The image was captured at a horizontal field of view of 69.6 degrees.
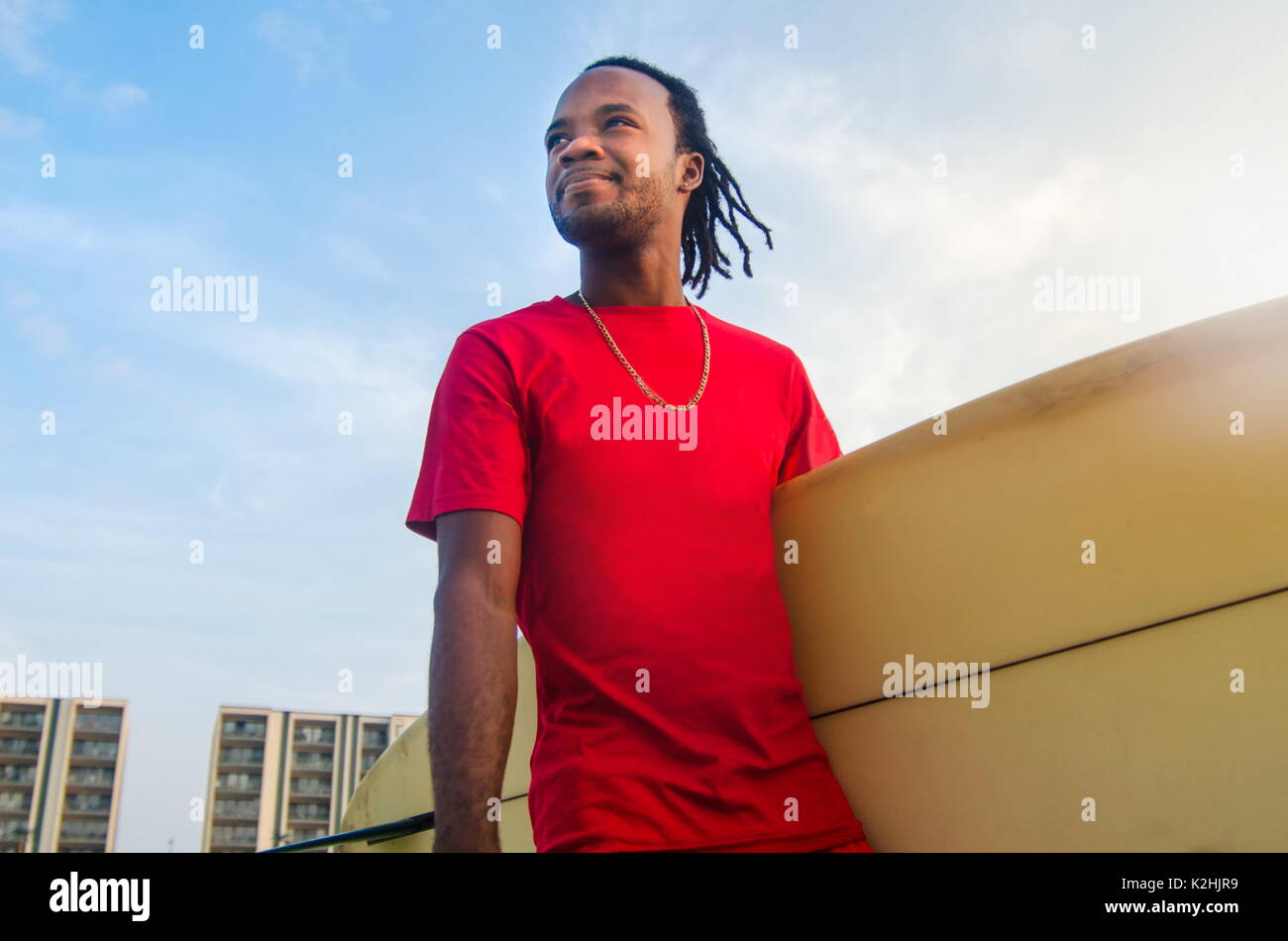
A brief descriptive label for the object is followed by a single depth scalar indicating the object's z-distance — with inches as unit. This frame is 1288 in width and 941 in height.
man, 49.3
